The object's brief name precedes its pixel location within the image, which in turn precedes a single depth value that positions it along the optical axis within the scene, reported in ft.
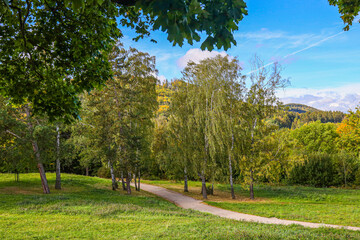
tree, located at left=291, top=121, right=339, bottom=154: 138.62
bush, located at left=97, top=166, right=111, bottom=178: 105.17
